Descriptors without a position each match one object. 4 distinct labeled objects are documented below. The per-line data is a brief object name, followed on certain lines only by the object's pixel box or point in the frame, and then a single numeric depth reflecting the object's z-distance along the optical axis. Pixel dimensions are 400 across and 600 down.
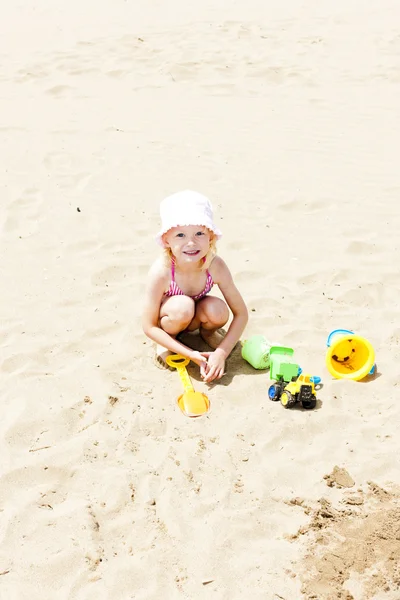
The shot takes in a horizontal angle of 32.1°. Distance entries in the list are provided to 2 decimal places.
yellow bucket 3.51
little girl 3.48
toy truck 3.25
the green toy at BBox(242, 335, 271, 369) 3.58
